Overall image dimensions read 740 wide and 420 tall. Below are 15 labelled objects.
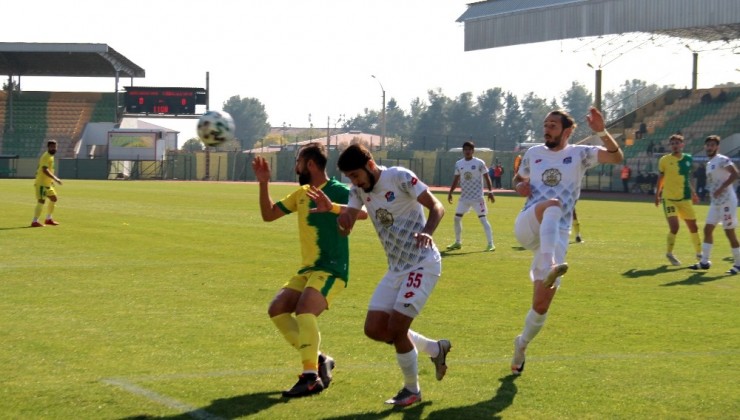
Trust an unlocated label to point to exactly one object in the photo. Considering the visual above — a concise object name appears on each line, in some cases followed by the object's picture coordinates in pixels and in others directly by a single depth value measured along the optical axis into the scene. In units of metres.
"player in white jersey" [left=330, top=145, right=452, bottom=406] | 7.64
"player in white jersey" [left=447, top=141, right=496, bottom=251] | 21.80
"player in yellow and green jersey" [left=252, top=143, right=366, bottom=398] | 8.28
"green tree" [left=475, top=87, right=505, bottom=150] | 190.62
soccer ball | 10.22
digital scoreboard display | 90.94
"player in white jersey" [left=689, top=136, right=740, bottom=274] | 17.36
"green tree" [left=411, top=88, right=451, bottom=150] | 188.30
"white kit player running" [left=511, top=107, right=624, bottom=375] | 8.88
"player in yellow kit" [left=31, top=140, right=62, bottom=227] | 26.58
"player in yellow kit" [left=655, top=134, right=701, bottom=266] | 18.39
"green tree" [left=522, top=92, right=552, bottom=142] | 191.50
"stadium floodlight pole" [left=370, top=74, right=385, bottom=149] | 88.53
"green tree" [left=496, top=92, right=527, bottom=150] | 190.25
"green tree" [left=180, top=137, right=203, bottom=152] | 171.25
